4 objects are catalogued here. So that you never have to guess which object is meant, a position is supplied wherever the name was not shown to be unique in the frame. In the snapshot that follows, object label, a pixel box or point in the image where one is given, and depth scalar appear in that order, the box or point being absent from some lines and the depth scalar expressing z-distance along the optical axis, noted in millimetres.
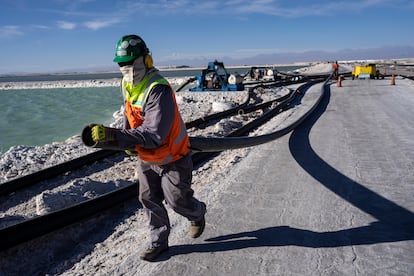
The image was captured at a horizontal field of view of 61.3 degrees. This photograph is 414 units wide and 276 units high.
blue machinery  22469
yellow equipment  27094
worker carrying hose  2703
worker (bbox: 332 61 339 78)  28734
